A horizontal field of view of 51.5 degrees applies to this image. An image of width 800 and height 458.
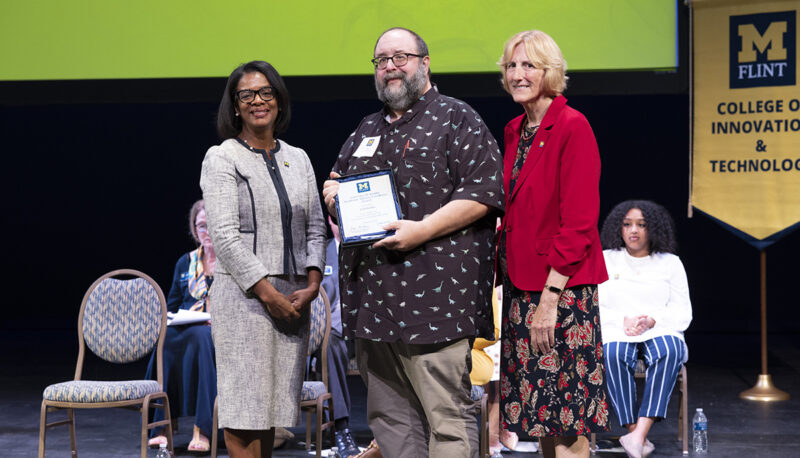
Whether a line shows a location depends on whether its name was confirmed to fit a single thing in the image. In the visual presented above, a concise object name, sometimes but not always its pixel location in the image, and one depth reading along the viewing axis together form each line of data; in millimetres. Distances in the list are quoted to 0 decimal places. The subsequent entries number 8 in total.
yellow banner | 5227
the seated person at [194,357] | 4309
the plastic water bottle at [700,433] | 4297
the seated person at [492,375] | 3828
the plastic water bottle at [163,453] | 3812
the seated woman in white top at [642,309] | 4195
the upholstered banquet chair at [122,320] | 4055
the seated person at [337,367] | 4203
